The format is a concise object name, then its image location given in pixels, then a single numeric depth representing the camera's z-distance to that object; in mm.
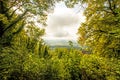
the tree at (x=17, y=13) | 5146
